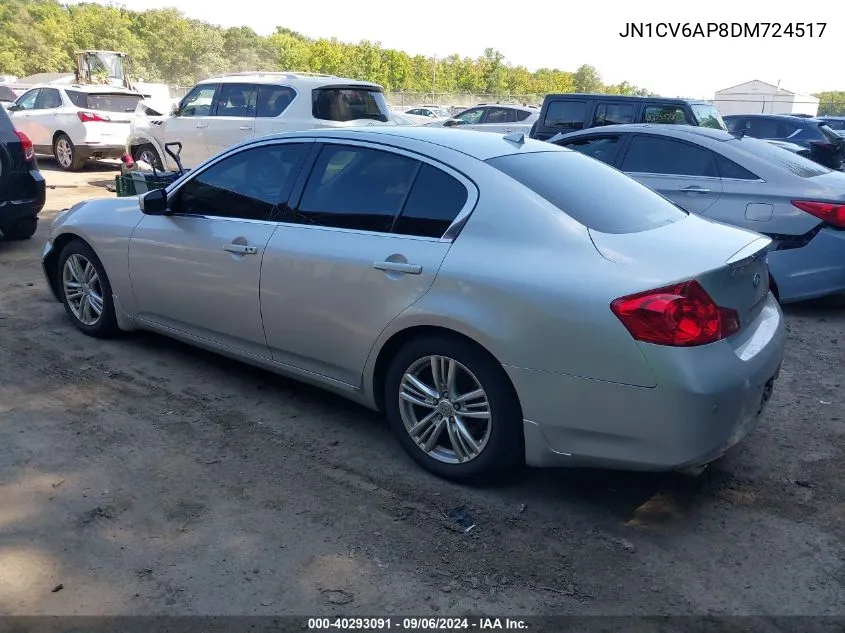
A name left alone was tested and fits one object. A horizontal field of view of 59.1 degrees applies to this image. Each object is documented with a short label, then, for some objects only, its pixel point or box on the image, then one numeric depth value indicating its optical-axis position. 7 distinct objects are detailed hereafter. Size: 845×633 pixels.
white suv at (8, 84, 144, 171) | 14.69
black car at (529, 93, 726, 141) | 10.64
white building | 38.96
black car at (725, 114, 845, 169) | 14.86
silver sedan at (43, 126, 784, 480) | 2.98
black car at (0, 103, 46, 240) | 7.65
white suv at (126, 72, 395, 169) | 10.62
